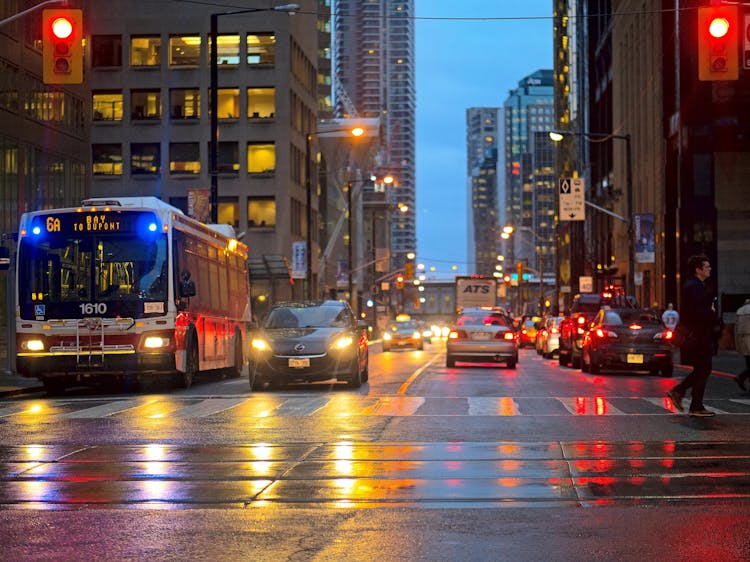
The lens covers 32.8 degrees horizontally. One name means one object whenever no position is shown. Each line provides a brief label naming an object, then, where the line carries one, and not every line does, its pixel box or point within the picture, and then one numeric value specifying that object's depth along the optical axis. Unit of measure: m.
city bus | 23.33
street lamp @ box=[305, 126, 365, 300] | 50.59
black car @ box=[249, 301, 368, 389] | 23.50
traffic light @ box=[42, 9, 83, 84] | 19.66
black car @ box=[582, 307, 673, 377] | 29.61
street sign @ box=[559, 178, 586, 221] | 56.94
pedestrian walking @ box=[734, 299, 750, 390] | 22.66
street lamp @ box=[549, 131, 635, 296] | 49.22
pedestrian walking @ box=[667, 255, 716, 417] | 15.72
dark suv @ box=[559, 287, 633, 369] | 34.81
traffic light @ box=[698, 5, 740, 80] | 18.78
